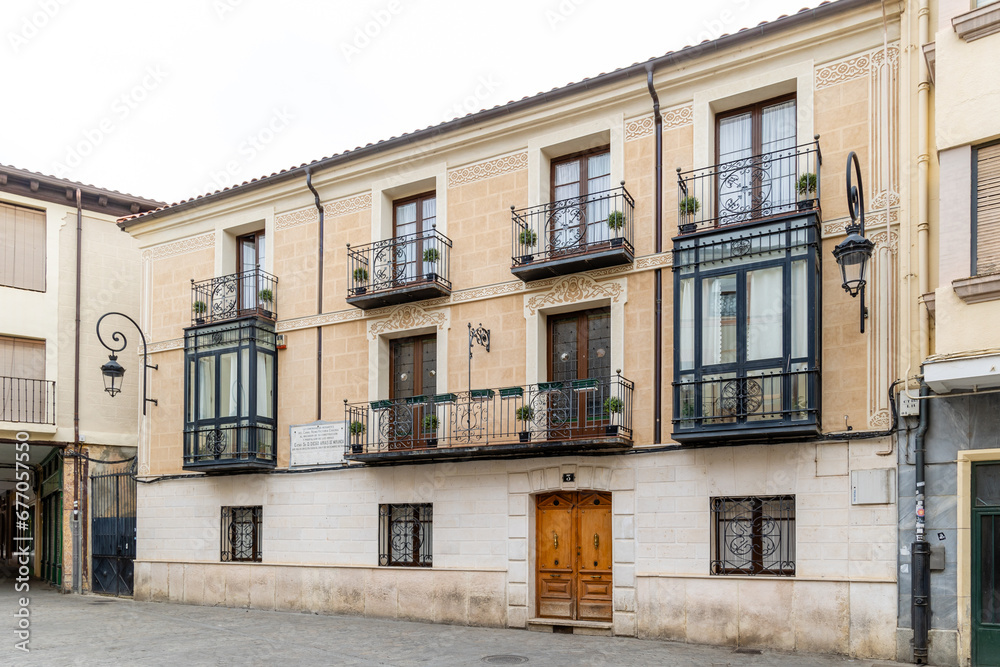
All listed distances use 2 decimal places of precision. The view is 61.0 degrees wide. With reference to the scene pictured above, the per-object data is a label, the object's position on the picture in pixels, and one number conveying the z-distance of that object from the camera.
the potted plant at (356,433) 15.26
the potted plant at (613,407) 12.62
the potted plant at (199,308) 17.91
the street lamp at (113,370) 16.56
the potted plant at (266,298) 17.14
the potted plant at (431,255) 15.03
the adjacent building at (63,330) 19.44
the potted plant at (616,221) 13.13
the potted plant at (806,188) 11.70
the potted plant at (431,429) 14.62
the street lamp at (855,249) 9.92
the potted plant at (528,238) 13.89
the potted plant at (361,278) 15.62
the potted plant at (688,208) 12.54
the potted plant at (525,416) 13.54
